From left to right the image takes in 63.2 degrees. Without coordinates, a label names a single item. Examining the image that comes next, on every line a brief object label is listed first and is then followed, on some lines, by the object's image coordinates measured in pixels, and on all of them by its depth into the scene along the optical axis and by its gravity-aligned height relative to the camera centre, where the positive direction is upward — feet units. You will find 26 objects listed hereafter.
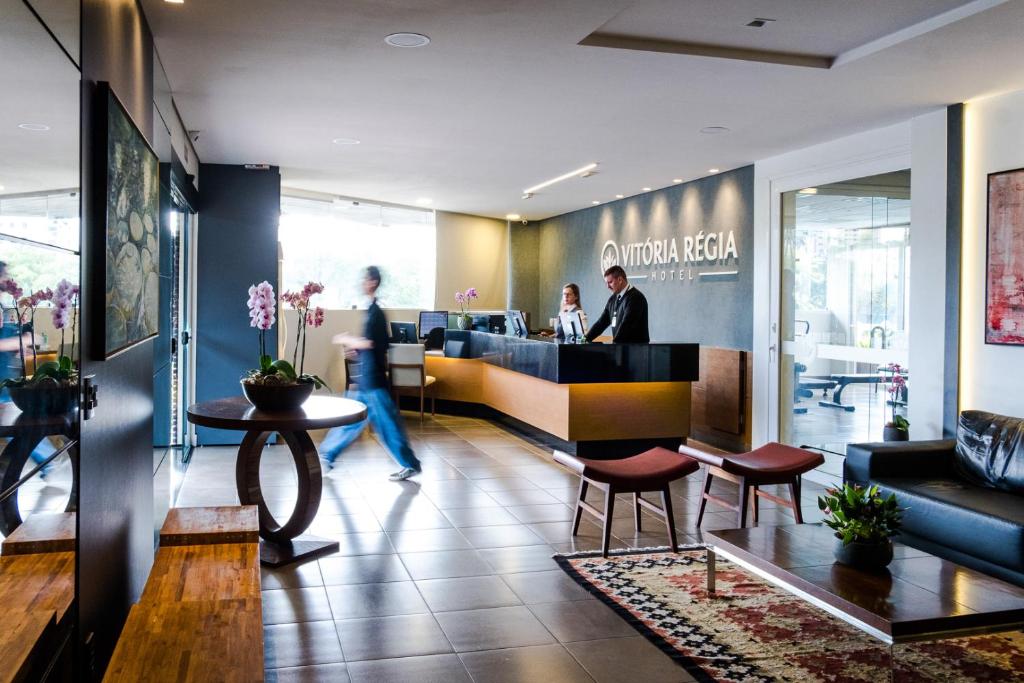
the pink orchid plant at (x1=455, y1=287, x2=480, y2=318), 34.59 +1.39
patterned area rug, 10.24 -4.15
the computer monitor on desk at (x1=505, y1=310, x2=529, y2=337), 28.99 +0.16
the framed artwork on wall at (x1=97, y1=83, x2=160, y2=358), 8.55 +1.12
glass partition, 20.34 +0.57
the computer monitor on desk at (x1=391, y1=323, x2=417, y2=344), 34.50 -0.27
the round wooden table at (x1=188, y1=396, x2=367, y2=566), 14.37 -2.65
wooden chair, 31.14 -1.49
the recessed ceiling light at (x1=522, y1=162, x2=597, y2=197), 26.37 +5.14
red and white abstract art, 16.72 +1.46
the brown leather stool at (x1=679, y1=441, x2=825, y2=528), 15.70 -2.60
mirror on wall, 5.23 +0.08
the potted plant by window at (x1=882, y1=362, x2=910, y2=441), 20.01 -2.08
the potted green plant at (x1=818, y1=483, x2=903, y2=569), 10.79 -2.56
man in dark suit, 23.57 +0.50
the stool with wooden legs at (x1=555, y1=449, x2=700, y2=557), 14.85 -2.62
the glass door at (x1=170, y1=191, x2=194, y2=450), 21.67 +0.03
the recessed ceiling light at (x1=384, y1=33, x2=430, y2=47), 13.82 +4.84
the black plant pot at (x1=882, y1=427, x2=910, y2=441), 19.98 -2.48
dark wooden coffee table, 9.25 -3.14
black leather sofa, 12.89 -2.78
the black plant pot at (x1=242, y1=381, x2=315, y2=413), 14.38 -1.20
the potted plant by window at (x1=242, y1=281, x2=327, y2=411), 14.40 -0.96
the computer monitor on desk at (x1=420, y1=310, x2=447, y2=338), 35.24 +0.24
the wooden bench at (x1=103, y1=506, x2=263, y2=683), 7.26 -2.98
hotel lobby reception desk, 22.99 -1.83
